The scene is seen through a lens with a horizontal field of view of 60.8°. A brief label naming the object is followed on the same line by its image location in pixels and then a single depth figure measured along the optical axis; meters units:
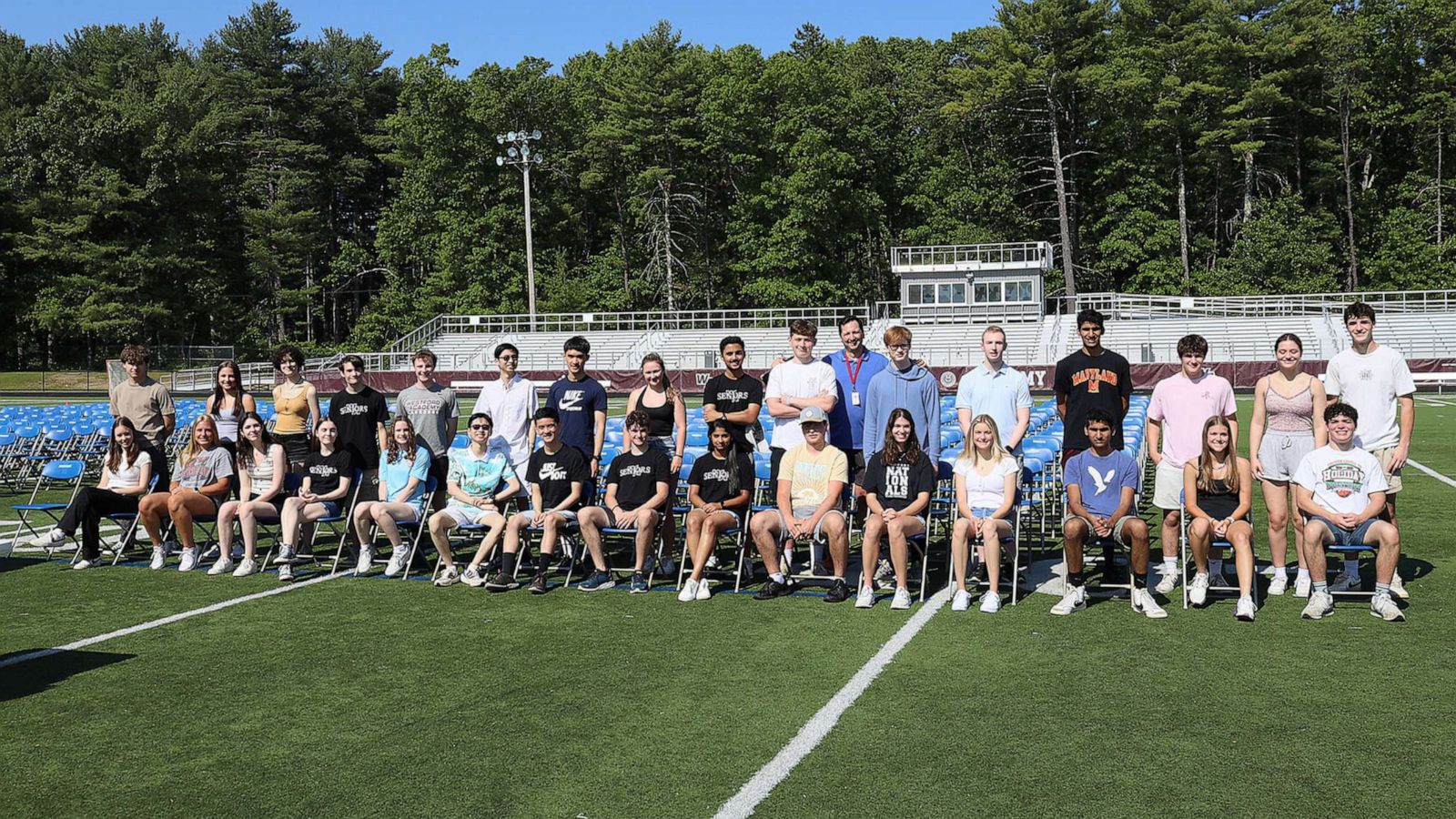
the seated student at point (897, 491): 8.02
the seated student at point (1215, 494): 7.71
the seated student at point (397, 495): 9.45
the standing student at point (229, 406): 10.66
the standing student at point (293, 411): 10.20
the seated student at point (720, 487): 8.61
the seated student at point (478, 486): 9.17
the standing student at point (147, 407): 10.44
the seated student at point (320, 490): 9.58
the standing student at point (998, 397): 8.75
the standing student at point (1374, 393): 7.92
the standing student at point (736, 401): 9.08
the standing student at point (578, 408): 9.45
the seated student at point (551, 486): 8.94
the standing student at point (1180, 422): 8.00
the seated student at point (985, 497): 7.90
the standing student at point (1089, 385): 8.19
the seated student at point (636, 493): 8.78
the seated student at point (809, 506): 8.30
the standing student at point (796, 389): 8.91
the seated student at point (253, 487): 9.66
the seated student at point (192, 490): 9.86
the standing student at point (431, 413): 9.90
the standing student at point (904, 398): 8.66
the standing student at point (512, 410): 9.77
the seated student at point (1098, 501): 7.65
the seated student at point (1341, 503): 7.37
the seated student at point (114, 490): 10.06
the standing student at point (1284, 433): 8.03
